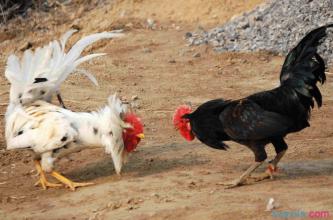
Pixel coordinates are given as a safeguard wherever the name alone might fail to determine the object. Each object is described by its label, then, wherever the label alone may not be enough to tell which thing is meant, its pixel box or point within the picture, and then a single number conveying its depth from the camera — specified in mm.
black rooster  14329
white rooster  15461
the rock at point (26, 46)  30281
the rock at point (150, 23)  31139
